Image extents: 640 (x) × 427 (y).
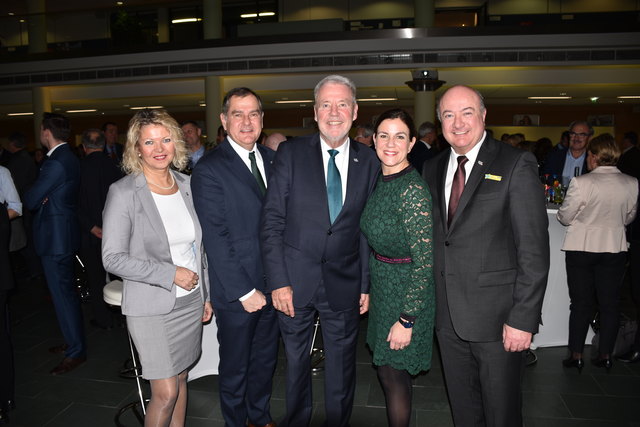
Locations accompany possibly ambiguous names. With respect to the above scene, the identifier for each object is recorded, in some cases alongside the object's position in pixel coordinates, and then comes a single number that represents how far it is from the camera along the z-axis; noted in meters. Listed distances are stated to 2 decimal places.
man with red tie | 1.92
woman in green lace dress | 2.02
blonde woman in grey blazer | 2.06
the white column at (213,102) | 11.43
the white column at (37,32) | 13.49
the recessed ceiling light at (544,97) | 13.99
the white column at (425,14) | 11.12
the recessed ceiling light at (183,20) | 15.77
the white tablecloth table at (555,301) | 3.72
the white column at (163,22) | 16.91
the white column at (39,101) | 12.86
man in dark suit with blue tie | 2.25
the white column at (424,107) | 10.60
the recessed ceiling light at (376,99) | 14.26
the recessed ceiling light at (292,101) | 14.18
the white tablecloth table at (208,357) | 3.30
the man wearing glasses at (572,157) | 4.31
